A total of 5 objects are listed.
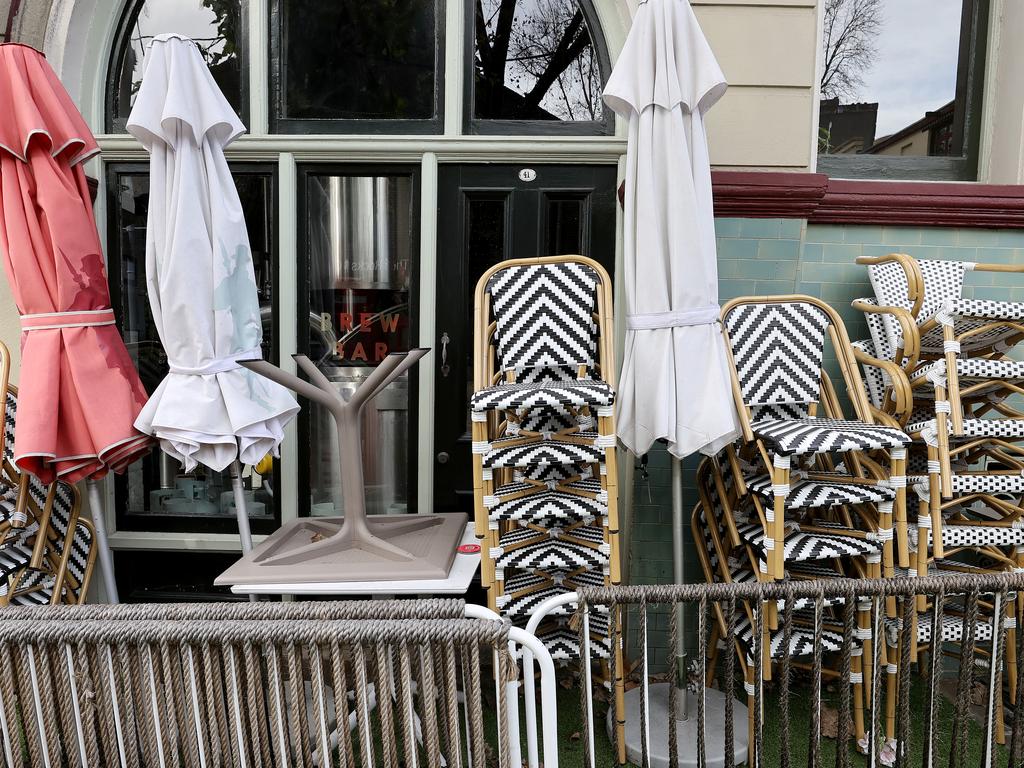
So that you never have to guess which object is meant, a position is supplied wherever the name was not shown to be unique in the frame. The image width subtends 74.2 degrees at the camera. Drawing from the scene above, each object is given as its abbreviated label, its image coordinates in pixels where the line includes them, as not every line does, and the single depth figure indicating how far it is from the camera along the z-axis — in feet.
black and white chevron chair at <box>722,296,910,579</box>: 8.06
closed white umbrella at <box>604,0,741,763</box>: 7.68
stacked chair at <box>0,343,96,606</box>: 8.43
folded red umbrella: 7.98
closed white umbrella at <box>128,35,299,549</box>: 7.75
